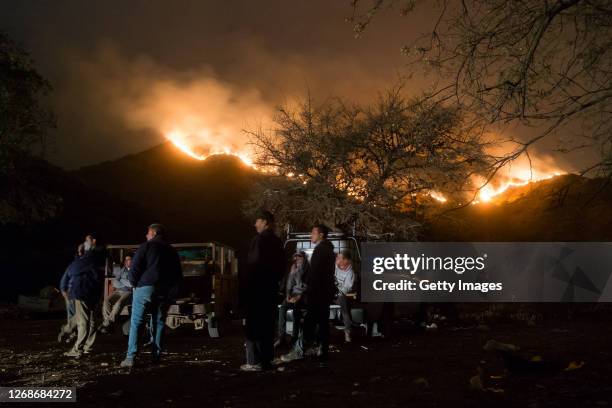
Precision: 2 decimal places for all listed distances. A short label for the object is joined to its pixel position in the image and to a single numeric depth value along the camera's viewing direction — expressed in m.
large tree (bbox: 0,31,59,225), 23.36
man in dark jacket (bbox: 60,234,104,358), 10.12
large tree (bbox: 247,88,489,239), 26.94
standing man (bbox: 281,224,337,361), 9.29
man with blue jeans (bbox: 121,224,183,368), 8.82
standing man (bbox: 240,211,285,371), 8.22
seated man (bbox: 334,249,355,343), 12.35
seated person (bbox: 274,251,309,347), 9.99
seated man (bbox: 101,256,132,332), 13.56
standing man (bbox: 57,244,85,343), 11.84
